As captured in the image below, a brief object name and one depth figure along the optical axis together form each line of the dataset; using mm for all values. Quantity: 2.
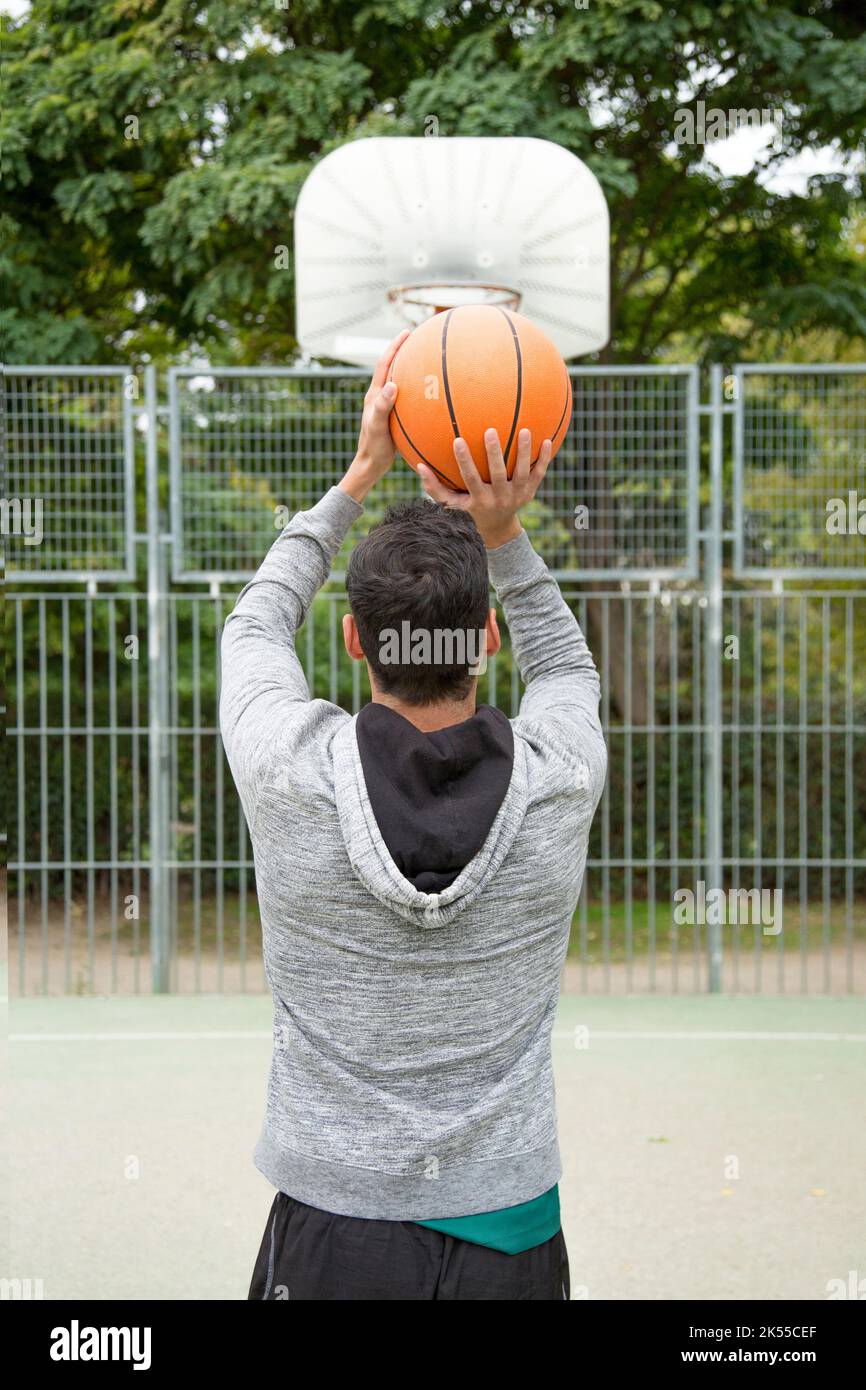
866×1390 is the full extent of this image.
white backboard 6906
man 1593
